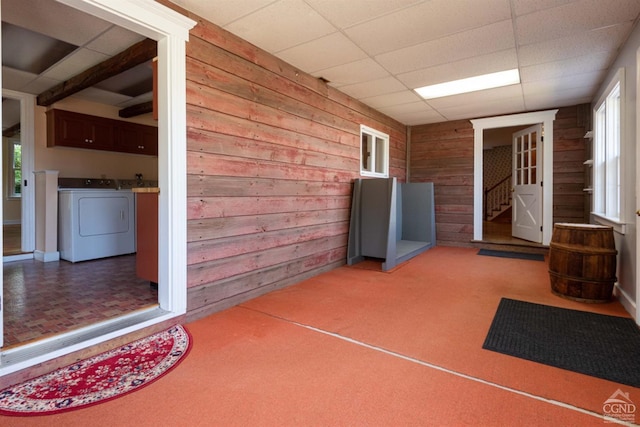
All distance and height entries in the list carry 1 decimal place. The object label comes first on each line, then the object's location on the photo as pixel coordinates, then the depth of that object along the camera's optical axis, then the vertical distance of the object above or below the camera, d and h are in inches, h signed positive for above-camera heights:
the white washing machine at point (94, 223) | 158.1 -7.0
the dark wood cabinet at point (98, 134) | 175.2 +46.6
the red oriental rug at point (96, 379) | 58.0 -35.0
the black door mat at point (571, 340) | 71.4 -34.4
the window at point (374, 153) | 198.5 +38.3
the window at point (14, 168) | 299.9 +40.0
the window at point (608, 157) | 131.6 +23.7
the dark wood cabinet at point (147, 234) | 106.7 -8.6
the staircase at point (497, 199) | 376.5 +13.2
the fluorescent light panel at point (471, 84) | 148.7 +63.7
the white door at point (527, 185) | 207.6 +17.1
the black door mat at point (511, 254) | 193.8 -28.3
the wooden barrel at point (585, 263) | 109.0 -18.4
